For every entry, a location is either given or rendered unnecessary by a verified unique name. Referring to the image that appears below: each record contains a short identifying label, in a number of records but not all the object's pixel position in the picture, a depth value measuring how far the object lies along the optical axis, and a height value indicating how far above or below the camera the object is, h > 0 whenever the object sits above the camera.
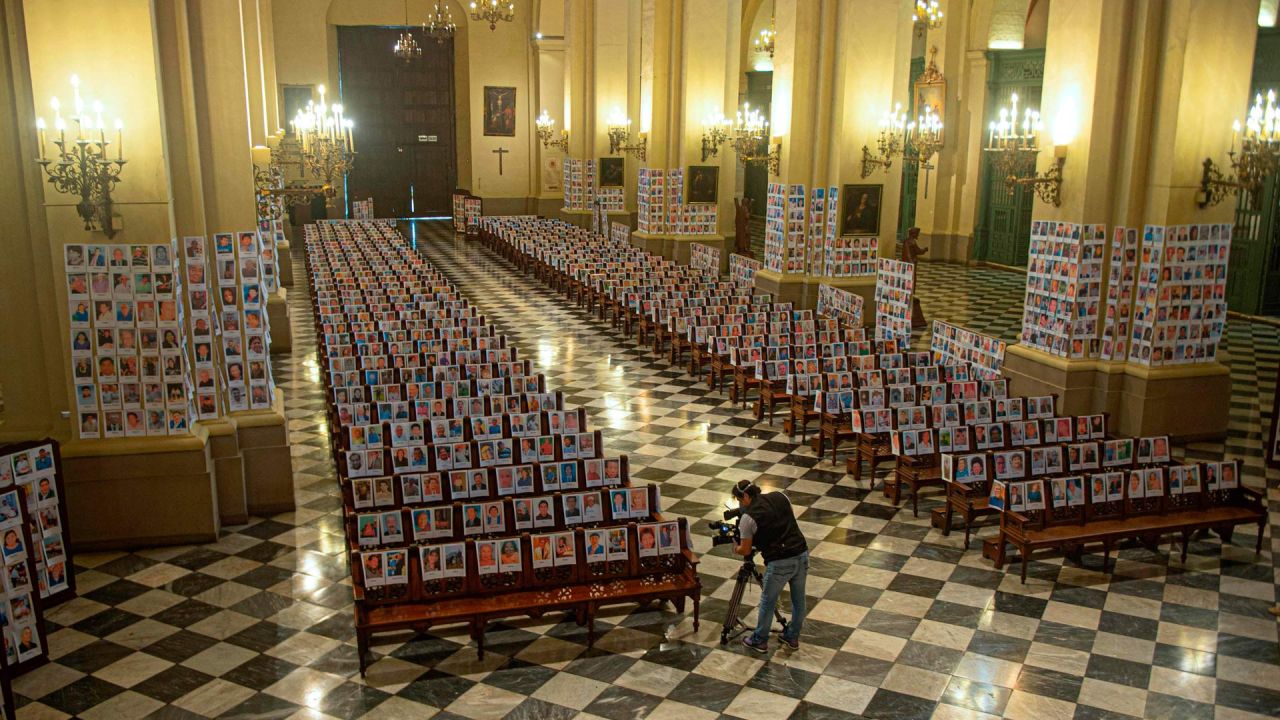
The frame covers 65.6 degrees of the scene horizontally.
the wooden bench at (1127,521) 9.20 -3.27
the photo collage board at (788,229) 19.58 -1.08
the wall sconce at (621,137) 31.10 +1.14
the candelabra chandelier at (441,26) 29.88 +4.44
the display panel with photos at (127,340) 9.26 -1.58
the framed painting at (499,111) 40.66 +2.49
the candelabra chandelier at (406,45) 32.78 +4.20
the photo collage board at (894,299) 15.54 -1.96
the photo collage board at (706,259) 22.17 -1.94
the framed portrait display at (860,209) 19.23 -0.67
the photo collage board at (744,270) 21.02 -2.02
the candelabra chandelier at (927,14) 25.19 +4.10
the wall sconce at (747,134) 24.37 +0.98
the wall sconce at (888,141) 19.00 +0.64
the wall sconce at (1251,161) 11.97 +0.19
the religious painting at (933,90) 29.41 +2.51
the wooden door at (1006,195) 27.84 -0.55
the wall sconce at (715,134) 26.28 +1.04
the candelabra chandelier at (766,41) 35.62 +4.89
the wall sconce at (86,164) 8.73 +0.06
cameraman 7.47 -2.74
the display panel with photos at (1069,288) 12.90 -1.46
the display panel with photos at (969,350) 13.81 -2.47
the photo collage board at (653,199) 26.97 -0.68
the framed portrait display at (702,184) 26.48 -0.27
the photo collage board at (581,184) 33.66 -0.36
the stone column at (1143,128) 12.25 +0.60
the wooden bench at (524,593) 7.61 -3.32
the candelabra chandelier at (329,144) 14.81 +0.43
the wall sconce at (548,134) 35.88 +1.42
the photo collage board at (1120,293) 12.77 -1.49
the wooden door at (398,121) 39.78 +2.09
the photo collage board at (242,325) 10.28 -1.58
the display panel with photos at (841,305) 17.19 -2.31
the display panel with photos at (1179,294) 12.59 -1.49
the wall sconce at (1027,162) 13.12 +0.18
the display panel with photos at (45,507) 8.35 -2.86
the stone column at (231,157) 10.09 +0.15
